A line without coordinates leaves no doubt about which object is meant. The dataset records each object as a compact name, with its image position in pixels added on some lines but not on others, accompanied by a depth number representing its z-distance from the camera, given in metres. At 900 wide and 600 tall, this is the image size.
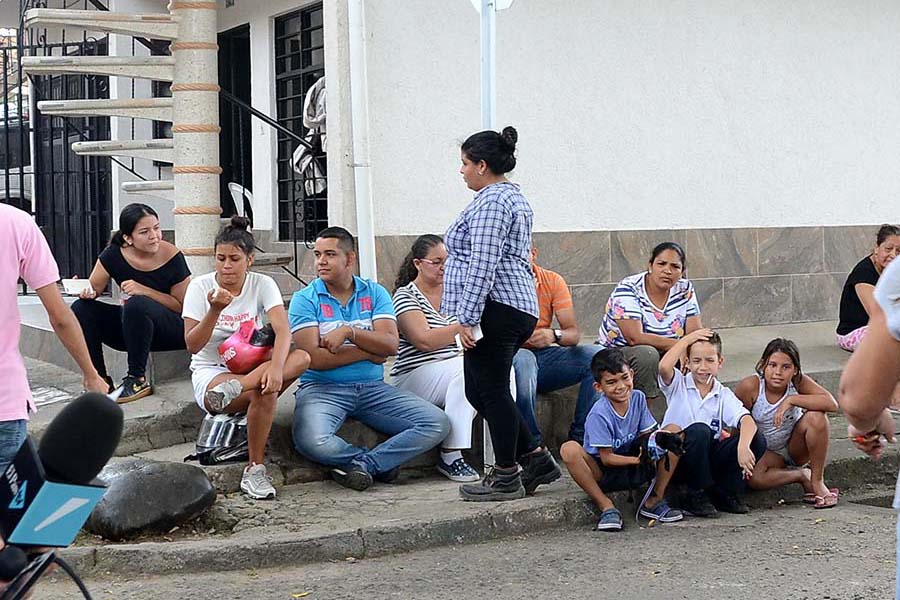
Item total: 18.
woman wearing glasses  7.18
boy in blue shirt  6.54
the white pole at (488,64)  7.06
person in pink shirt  4.49
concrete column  9.06
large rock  5.98
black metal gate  12.91
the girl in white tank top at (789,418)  6.93
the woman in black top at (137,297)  7.62
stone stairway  9.04
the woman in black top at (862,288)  8.80
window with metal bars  10.72
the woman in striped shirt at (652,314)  7.40
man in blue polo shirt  6.88
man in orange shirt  7.45
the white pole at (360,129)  8.62
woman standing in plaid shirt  6.31
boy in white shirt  6.65
